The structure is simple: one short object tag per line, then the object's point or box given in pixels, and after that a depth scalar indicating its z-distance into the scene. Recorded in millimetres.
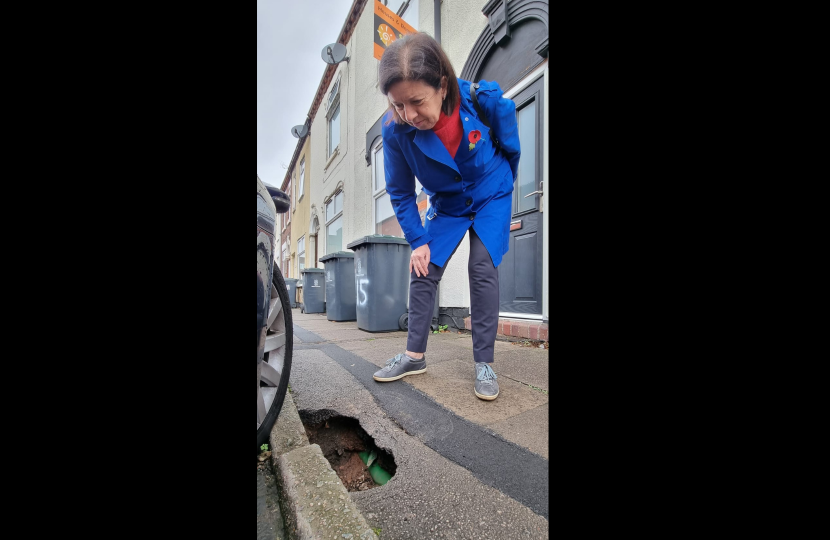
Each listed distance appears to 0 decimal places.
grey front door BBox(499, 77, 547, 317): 3383
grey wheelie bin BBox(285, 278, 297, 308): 9961
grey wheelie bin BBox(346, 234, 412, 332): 4348
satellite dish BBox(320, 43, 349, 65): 4338
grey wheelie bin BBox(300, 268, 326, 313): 8211
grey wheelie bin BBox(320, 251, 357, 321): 5652
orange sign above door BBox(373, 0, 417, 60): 4461
